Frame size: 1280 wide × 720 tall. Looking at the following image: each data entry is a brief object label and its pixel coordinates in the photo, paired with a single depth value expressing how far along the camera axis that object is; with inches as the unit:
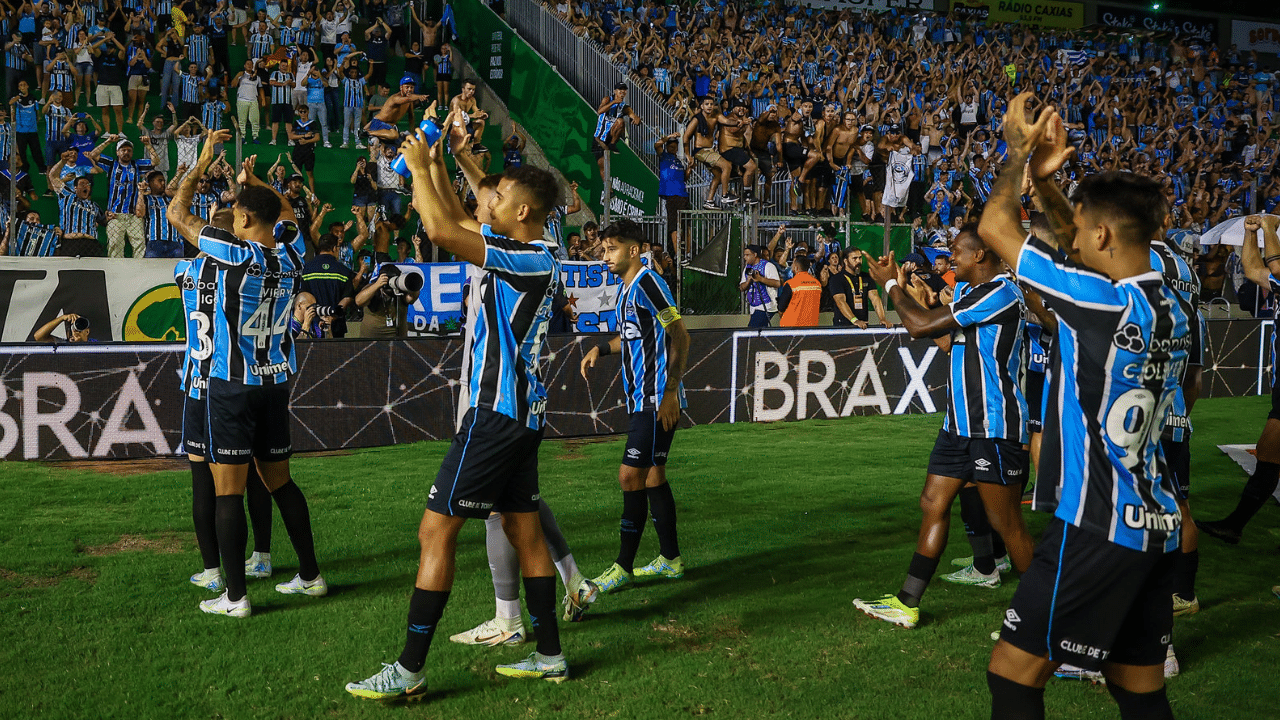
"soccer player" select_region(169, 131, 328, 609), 200.7
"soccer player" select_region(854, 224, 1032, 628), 197.2
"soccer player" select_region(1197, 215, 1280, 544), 239.6
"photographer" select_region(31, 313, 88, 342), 380.8
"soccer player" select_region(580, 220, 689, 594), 223.3
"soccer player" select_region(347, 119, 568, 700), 160.4
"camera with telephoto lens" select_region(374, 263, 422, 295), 473.1
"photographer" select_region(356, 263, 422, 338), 443.8
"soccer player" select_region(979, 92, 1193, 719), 114.9
